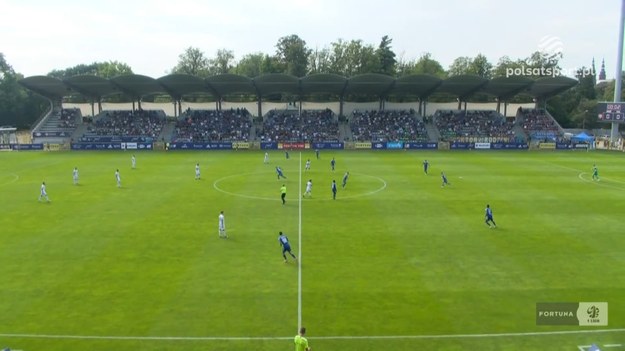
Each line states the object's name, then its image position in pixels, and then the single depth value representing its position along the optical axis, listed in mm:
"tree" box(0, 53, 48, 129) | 101312
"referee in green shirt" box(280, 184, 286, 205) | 34781
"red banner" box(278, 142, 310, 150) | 75125
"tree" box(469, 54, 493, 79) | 129800
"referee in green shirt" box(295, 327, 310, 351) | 13797
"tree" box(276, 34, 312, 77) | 121938
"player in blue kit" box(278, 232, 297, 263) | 22781
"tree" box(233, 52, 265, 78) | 128800
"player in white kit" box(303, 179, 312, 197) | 37656
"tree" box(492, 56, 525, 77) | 123669
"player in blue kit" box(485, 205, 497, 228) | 28766
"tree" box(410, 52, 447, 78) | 131875
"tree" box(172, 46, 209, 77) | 140375
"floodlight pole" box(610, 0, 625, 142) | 73625
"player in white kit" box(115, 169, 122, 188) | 42216
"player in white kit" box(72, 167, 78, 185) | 43312
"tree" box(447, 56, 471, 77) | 133575
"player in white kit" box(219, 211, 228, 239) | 26678
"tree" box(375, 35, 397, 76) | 119312
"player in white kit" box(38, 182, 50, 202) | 36356
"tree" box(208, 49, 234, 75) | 138875
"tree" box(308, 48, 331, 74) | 129000
